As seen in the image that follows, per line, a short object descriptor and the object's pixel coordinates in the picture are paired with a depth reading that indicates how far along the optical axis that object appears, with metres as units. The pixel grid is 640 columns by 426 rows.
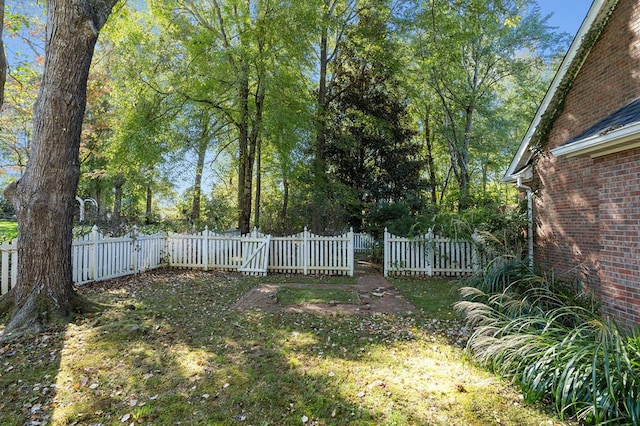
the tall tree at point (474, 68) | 14.83
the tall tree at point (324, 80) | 11.90
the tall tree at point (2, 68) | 3.87
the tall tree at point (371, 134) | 16.94
